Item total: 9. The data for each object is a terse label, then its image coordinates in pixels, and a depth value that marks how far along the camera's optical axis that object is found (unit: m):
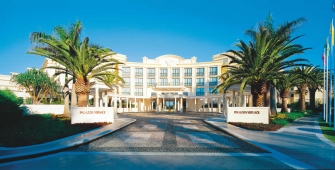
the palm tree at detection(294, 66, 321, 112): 35.34
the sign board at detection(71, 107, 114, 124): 15.59
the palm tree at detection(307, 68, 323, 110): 35.76
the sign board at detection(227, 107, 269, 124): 16.31
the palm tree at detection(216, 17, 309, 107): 16.73
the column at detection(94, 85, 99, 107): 22.69
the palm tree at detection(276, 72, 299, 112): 28.57
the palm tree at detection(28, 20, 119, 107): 16.45
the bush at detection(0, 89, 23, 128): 11.87
